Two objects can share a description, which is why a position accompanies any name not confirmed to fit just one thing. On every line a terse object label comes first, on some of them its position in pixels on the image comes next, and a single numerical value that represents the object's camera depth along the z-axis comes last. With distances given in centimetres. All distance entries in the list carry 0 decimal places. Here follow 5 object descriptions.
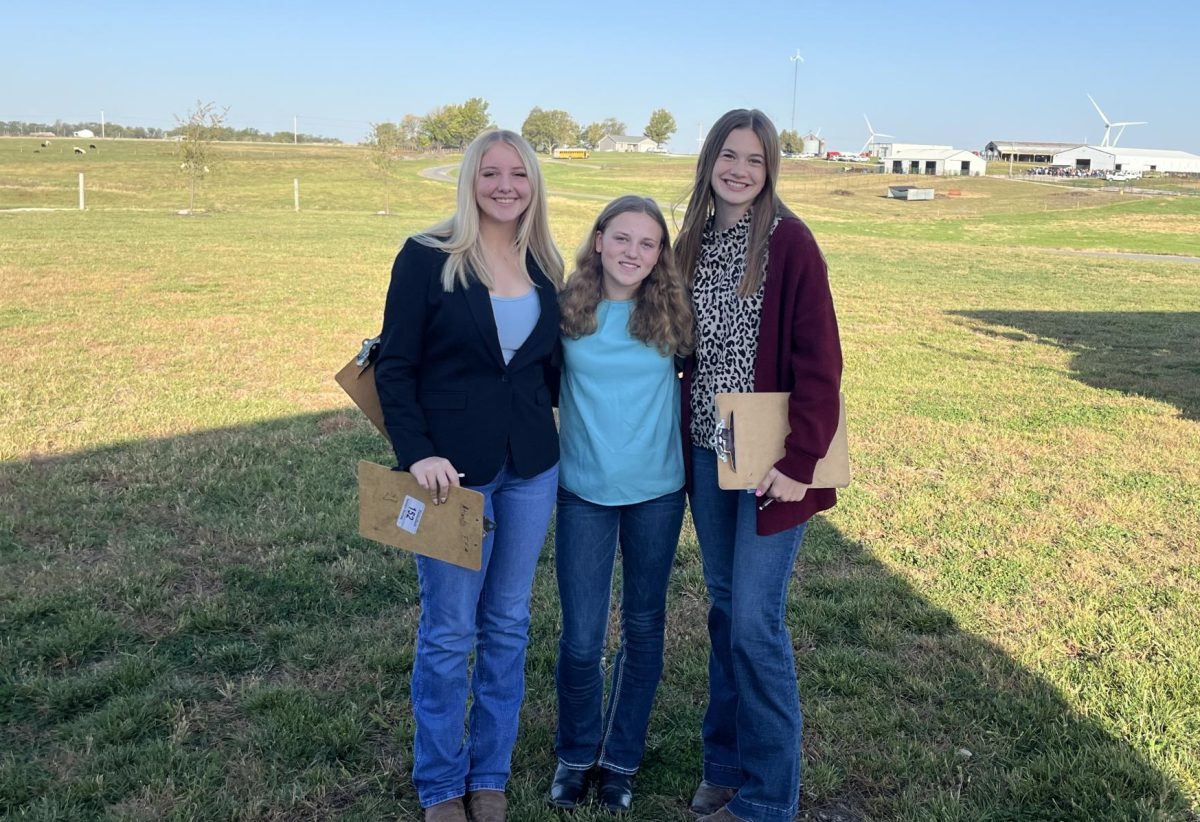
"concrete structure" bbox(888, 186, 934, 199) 5712
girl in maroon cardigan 254
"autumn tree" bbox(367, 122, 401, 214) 4759
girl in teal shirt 272
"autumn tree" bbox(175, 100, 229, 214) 3603
